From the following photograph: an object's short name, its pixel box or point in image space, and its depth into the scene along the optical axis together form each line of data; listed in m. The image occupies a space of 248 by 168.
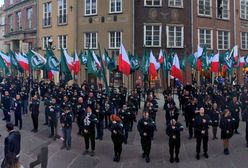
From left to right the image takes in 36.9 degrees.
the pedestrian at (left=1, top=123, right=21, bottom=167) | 8.84
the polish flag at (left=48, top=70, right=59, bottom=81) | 21.75
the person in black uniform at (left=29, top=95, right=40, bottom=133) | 16.58
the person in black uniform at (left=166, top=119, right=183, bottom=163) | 12.44
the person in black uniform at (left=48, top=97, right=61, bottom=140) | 15.61
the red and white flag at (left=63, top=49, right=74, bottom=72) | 21.83
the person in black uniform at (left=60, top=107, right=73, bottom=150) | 13.96
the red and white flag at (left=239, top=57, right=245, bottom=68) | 27.59
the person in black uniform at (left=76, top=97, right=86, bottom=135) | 15.71
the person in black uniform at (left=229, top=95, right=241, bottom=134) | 16.17
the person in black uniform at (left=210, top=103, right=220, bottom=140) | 14.83
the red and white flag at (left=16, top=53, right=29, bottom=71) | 24.22
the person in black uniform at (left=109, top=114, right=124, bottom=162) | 12.68
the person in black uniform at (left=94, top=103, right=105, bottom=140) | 15.32
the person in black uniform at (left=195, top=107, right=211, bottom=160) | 12.88
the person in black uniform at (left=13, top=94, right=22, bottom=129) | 17.06
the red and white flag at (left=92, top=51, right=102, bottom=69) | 22.00
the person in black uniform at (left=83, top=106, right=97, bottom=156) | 13.33
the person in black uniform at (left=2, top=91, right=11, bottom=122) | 18.24
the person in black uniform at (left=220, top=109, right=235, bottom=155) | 13.30
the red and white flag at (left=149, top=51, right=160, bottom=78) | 22.59
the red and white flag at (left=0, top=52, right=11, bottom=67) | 25.99
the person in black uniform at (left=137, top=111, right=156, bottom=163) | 12.73
